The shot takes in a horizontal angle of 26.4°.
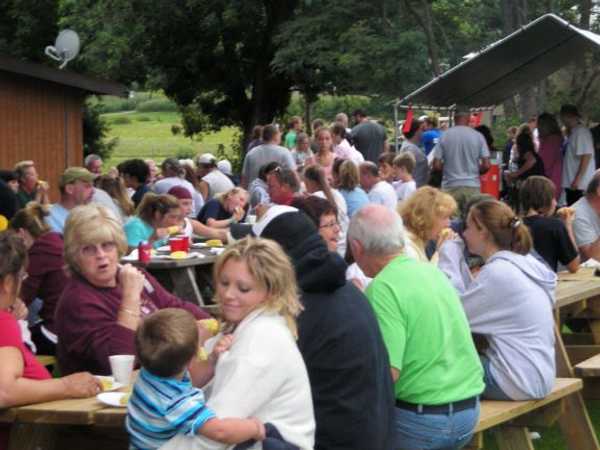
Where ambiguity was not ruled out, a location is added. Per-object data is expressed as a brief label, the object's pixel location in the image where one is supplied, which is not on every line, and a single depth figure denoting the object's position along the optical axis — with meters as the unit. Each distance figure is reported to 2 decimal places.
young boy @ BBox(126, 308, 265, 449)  4.04
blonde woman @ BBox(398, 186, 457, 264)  7.12
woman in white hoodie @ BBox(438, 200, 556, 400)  6.04
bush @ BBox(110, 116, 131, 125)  68.36
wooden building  19.06
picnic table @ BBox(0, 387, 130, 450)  4.71
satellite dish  20.36
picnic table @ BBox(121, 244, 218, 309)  9.84
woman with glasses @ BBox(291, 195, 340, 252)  6.67
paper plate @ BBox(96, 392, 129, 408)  4.77
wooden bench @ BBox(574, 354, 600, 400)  6.91
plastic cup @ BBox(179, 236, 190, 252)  10.13
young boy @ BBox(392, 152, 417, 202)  13.48
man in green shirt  5.05
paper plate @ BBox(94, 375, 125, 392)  4.99
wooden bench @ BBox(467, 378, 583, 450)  6.05
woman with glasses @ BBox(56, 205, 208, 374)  5.40
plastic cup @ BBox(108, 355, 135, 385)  5.03
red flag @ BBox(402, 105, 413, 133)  17.34
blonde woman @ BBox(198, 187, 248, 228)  12.07
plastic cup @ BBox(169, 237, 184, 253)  10.10
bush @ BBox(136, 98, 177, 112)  73.11
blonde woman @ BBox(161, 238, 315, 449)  4.06
